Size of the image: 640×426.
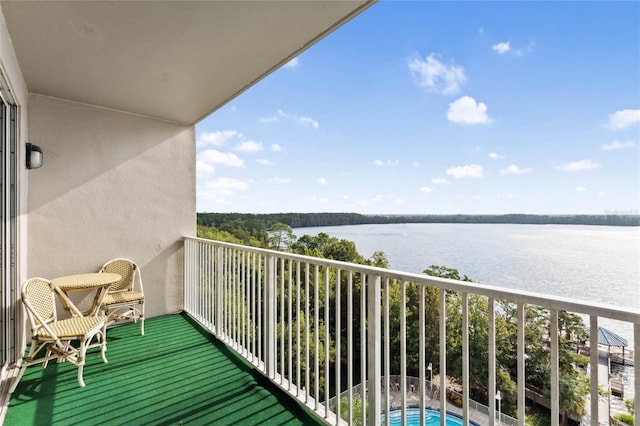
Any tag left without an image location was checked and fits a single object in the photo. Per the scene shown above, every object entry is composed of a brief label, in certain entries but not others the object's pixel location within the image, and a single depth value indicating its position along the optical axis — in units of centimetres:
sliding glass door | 266
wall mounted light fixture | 335
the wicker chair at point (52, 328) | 260
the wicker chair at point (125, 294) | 385
